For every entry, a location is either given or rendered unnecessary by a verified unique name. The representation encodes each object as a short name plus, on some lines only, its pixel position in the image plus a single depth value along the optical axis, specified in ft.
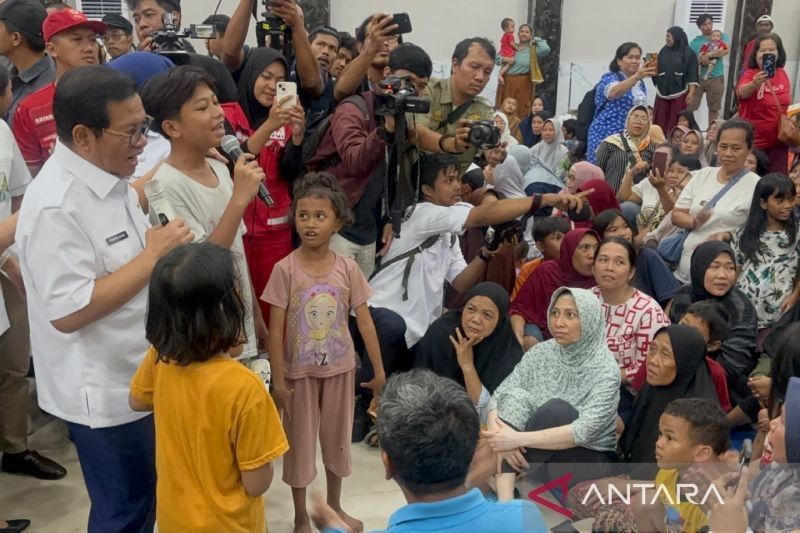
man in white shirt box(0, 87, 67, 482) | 9.27
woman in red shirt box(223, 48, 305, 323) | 9.91
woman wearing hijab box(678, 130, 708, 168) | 18.61
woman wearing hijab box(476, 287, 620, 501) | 9.27
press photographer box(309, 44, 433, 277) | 9.70
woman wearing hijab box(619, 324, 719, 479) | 9.29
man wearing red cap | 9.36
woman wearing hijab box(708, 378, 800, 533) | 5.69
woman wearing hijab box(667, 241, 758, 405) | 10.91
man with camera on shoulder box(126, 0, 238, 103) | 9.81
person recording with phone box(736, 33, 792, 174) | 18.51
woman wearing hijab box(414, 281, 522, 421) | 10.68
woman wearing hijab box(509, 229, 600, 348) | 11.96
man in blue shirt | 4.29
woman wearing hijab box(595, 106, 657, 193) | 17.88
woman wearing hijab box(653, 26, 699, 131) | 28.12
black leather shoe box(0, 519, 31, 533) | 8.38
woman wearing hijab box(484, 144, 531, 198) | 16.62
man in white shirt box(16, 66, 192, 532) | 5.69
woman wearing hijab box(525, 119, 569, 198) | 18.77
